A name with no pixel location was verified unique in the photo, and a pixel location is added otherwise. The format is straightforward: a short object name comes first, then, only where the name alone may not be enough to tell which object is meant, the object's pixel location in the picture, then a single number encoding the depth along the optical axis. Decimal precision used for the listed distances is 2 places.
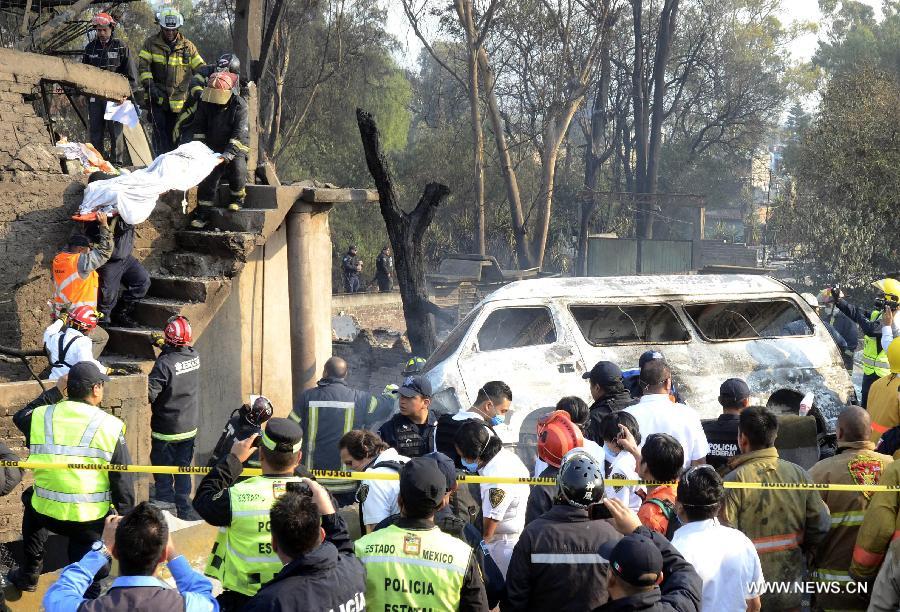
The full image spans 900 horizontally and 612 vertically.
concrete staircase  9.81
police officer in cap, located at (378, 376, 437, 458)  6.82
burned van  9.03
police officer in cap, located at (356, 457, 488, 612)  3.96
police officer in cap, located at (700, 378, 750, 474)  6.71
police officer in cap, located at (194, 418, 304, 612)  4.51
